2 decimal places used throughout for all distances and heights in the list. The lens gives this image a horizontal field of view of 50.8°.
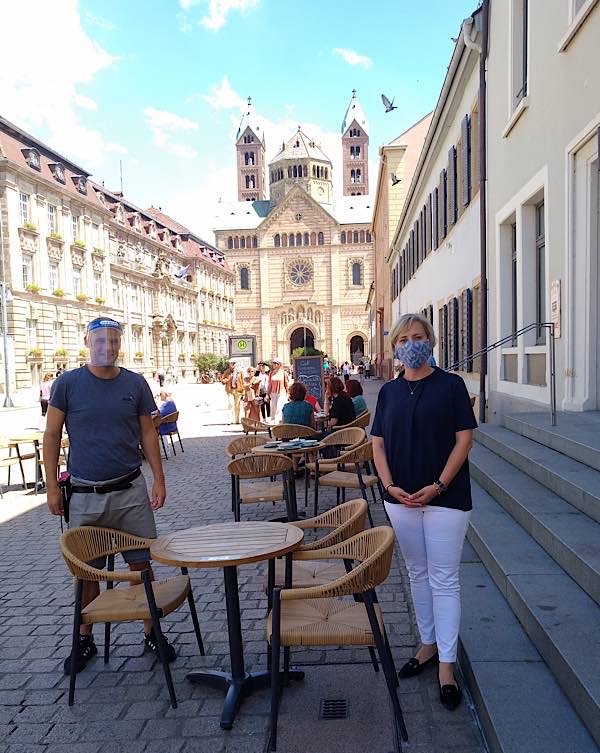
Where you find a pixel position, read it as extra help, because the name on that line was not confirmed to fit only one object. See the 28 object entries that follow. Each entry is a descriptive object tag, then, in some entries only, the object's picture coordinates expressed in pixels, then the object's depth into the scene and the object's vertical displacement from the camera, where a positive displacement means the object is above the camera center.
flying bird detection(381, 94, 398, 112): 23.80 +9.45
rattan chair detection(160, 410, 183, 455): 11.53 -1.15
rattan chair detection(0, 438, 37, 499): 9.00 -1.42
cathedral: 78.06 +9.62
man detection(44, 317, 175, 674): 3.65 -0.50
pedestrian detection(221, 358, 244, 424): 17.77 -0.99
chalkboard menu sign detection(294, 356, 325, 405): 17.17 -0.49
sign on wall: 7.43 +0.52
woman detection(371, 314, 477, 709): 3.00 -0.58
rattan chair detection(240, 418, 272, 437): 10.73 -1.18
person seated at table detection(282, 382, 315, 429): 8.56 -0.77
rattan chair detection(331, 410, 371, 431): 8.73 -0.97
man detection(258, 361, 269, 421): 19.06 -1.03
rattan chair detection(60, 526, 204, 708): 3.24 -1.32
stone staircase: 2.58 -1.35
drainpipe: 10.62 +2.52
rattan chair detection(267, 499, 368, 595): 3.58 -1.08
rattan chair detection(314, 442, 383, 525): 6.57 -1.34
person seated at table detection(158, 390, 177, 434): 11.75 -1.00
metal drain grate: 3.05 -1.75
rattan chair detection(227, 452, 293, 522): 6.25 -1.15
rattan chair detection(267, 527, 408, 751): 2.83 -1.29
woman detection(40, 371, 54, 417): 17.08 -0.78
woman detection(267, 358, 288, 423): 17.61 -0.88
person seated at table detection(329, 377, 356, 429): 9.00 -0.77
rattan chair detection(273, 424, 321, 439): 8.16 -0.99
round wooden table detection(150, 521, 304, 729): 3.10 -1.01
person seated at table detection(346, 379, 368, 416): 10.19 -0.70
